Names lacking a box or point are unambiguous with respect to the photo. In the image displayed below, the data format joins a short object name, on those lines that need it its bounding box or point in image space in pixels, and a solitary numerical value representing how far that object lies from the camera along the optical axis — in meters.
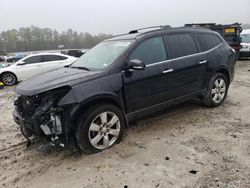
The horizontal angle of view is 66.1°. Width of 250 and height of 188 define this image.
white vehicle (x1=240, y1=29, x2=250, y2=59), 11.00
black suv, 2.63
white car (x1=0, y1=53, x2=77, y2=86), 8.79
